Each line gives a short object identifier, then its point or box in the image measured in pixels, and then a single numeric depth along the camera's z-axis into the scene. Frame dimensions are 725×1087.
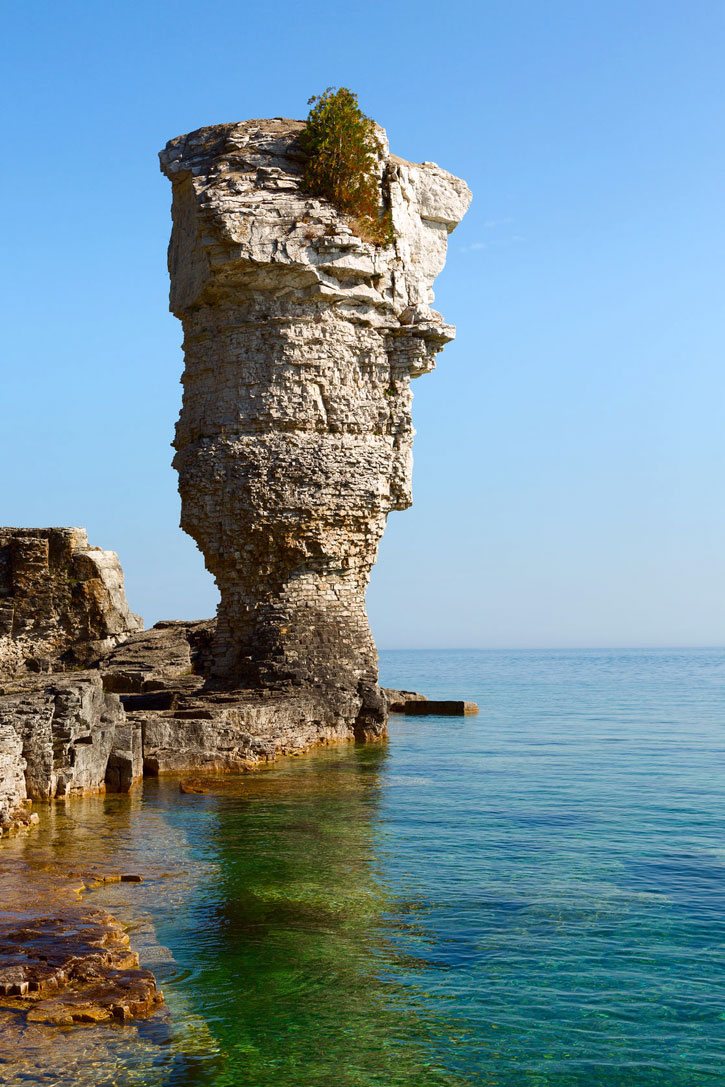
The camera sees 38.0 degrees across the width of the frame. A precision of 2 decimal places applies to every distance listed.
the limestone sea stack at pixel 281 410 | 15.68
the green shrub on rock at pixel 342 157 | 16.30
